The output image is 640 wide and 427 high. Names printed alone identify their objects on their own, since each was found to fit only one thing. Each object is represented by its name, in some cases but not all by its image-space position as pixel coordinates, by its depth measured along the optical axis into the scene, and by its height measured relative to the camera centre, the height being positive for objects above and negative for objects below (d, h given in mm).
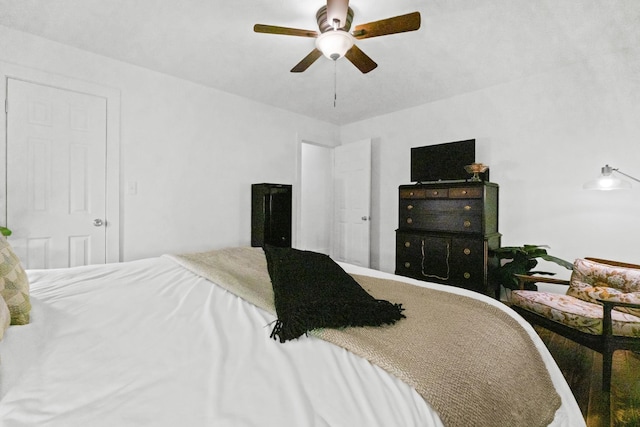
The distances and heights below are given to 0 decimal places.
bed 564 -384
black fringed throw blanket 877 -303
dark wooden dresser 2885 -212
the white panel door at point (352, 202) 4227 +149
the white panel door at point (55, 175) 2324 +302
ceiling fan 1706 +1161
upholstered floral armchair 1669 -616
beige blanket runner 692 -401
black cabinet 3529 -34
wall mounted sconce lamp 2262 +246
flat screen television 3310 +625
